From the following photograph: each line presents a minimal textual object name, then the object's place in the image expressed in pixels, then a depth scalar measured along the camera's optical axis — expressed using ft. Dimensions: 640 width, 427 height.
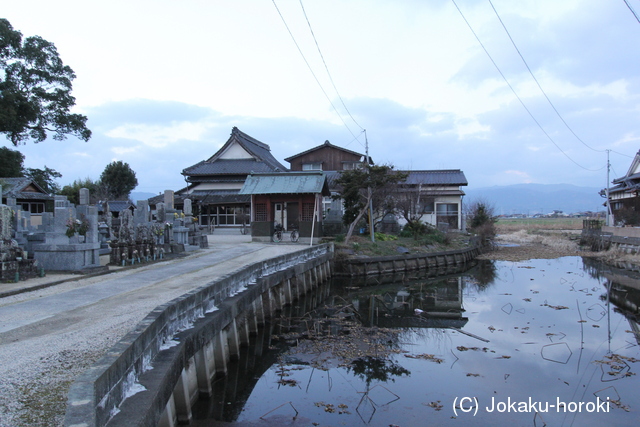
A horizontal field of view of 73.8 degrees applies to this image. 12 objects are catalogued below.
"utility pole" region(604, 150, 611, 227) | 125.18
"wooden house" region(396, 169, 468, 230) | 125.08
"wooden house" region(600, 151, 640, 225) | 110.83
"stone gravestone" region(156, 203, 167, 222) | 59.67
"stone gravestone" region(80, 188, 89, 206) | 64.66
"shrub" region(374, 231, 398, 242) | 90.32
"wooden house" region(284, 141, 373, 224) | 137.59
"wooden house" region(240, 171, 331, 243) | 80.23
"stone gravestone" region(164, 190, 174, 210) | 66.33
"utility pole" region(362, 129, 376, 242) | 81.51
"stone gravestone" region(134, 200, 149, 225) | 52.60
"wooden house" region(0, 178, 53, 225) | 102.27
